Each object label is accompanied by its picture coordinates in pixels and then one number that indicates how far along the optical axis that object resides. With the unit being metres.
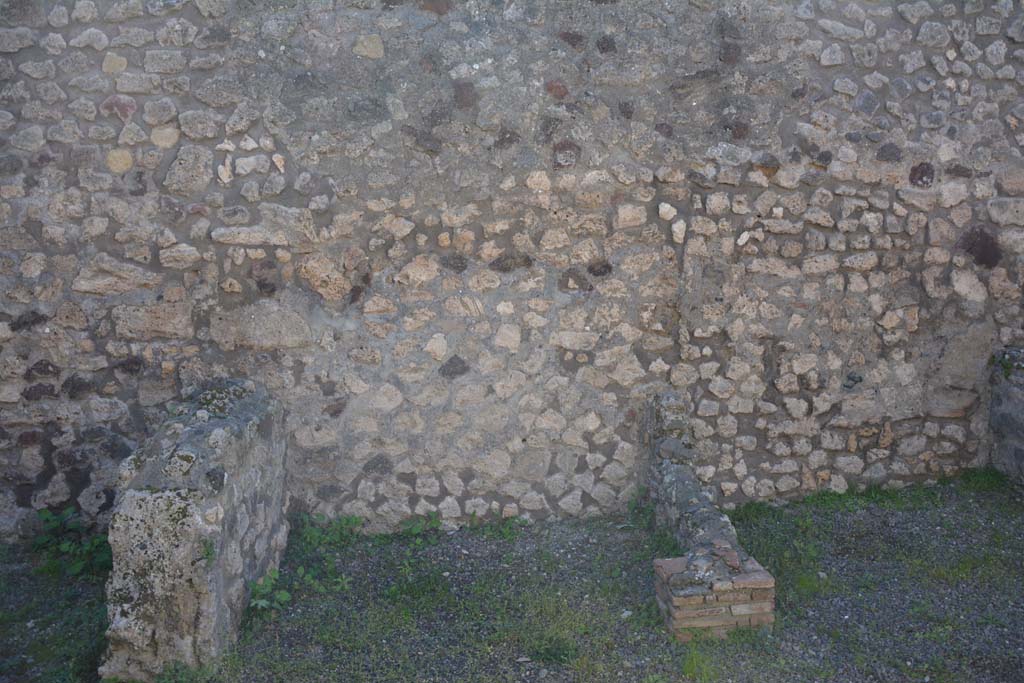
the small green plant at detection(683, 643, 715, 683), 4.08
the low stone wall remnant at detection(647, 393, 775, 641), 4.36
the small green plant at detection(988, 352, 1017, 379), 5.62
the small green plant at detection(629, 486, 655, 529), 5.39
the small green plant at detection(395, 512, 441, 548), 5.38
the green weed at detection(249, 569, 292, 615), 4.58
